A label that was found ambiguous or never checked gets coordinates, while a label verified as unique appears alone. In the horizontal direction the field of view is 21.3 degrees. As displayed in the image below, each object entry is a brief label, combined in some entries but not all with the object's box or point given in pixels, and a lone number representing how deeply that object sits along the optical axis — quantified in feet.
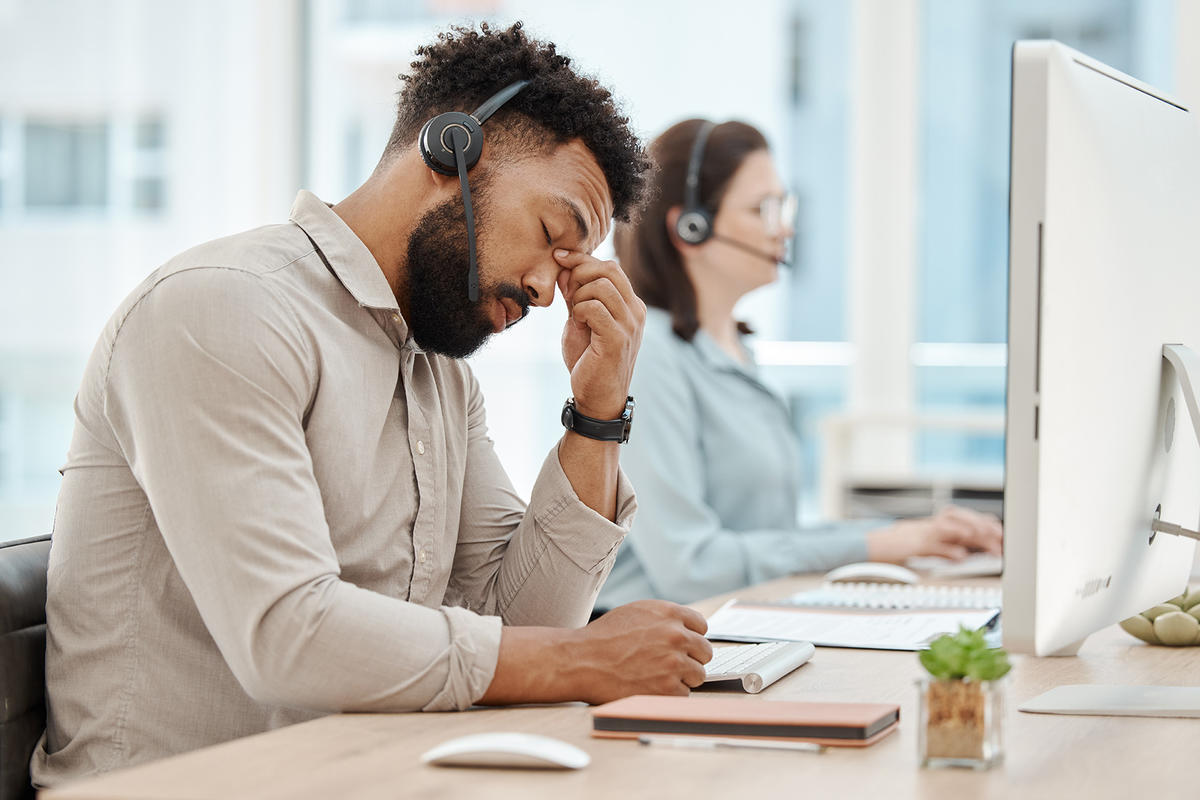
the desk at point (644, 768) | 7.21
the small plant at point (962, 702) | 7.34
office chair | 8.35
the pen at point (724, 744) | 7.53
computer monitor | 7.74
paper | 9.23
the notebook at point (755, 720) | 7.57
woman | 11.86
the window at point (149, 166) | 21.28
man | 7.94
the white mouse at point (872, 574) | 10.88
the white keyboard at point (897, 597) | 10.18
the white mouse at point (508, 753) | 7.33
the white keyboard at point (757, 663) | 8.36
